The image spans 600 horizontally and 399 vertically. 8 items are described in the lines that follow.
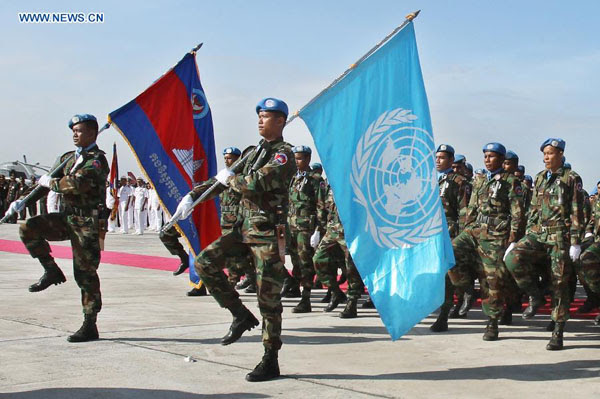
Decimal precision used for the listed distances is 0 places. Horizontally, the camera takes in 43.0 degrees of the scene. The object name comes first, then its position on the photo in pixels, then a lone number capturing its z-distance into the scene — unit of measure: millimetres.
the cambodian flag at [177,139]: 9570
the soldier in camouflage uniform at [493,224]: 7641
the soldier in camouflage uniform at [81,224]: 6914
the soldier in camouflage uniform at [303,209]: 10164
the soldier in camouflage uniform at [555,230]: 7055
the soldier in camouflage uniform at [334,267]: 8922
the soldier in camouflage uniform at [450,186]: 9078
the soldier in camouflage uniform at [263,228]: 5656
